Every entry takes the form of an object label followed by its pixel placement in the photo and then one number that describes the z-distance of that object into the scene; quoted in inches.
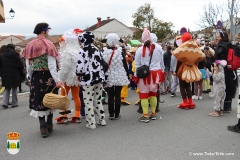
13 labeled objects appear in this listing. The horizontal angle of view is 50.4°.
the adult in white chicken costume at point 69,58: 203.2
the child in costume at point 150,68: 215.2
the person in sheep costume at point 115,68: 216.8
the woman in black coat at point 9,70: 290.4
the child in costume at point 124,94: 290.8
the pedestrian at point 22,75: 307.8
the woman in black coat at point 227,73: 218.5
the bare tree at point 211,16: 991.0
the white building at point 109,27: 2044.8
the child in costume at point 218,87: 222.7
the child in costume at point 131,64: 333.4
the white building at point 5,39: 2500.0
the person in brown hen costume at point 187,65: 245.3
